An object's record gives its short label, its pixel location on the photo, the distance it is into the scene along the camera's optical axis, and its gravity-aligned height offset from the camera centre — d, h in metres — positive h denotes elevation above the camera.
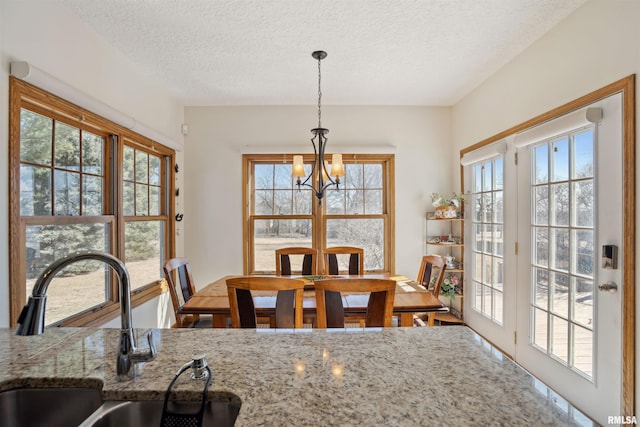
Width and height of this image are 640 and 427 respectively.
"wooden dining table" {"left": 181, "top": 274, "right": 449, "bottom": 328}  1.94 -0.58
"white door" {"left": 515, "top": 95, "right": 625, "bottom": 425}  1.75 -0.31
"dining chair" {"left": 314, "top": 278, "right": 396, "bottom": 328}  1.63 -0.45
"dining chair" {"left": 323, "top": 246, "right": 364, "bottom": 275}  3.15 -0.46
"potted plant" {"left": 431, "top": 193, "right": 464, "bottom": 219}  3.41 +0.08
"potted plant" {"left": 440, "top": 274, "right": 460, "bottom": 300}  3.42 -0.82
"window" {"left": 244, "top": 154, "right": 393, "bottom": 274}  3.77 +0.00
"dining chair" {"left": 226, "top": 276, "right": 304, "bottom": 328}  1.69 -0.48
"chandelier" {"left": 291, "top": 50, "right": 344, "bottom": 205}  2.49 +0.41
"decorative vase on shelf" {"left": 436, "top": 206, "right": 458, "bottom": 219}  3.40 +0.01
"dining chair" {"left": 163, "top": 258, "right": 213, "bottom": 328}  2.29 -0.56
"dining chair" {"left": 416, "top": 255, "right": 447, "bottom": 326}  2.37 -0.48
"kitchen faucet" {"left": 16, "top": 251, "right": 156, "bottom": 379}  0.74 -0.24
